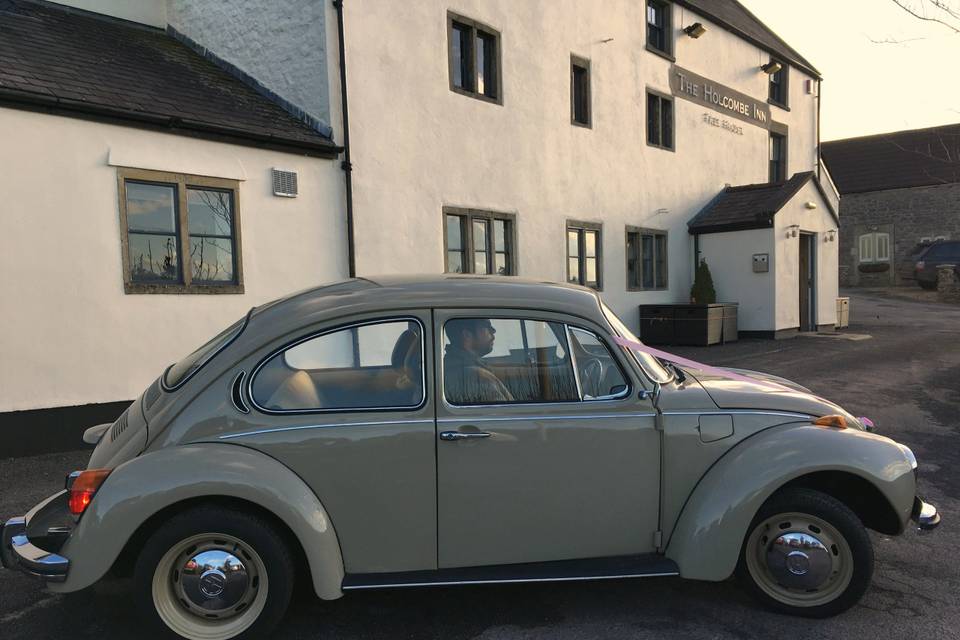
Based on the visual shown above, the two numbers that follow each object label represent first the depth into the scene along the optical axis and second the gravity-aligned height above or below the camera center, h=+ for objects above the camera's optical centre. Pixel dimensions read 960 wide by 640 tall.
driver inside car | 3.01 -0.39
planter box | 14.20 -1.00
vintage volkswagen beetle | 2.77 -0.86
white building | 6.81 +1.84
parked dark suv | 26.09 +0.59
